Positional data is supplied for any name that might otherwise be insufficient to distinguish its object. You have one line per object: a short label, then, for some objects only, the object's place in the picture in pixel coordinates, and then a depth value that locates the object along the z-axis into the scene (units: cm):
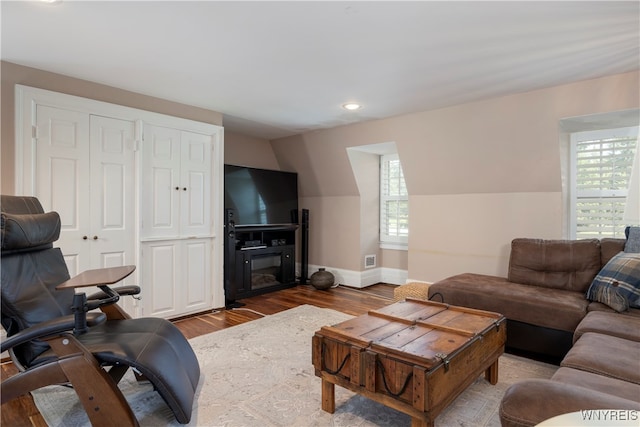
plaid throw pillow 240
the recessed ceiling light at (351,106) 364
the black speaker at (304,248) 548
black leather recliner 164
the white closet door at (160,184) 340
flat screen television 449
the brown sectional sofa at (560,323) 121
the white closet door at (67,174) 279
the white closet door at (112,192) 309
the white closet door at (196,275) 373
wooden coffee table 163
